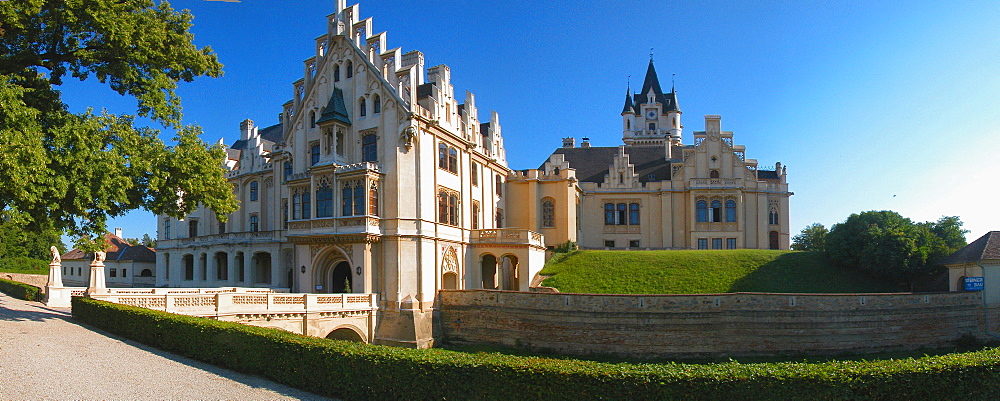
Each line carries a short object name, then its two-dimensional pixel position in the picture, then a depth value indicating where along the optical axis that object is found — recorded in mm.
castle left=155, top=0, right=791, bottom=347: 32406
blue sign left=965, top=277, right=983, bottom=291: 30656
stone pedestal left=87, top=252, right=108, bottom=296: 24138
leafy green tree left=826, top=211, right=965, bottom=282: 34312
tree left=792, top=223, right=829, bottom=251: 54522
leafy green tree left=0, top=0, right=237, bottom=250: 18188
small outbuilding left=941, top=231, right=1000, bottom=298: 30203
